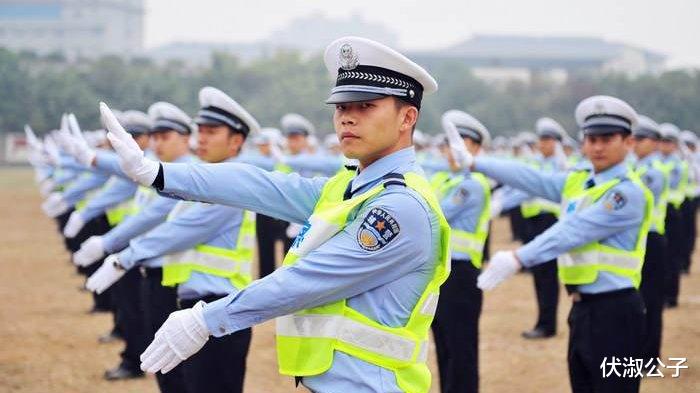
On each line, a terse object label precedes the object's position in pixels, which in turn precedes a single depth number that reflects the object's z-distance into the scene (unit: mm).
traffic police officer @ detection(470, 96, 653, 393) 5875
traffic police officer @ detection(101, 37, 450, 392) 3244
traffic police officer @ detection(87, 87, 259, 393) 5957
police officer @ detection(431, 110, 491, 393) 7512
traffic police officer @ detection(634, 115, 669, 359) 9359
